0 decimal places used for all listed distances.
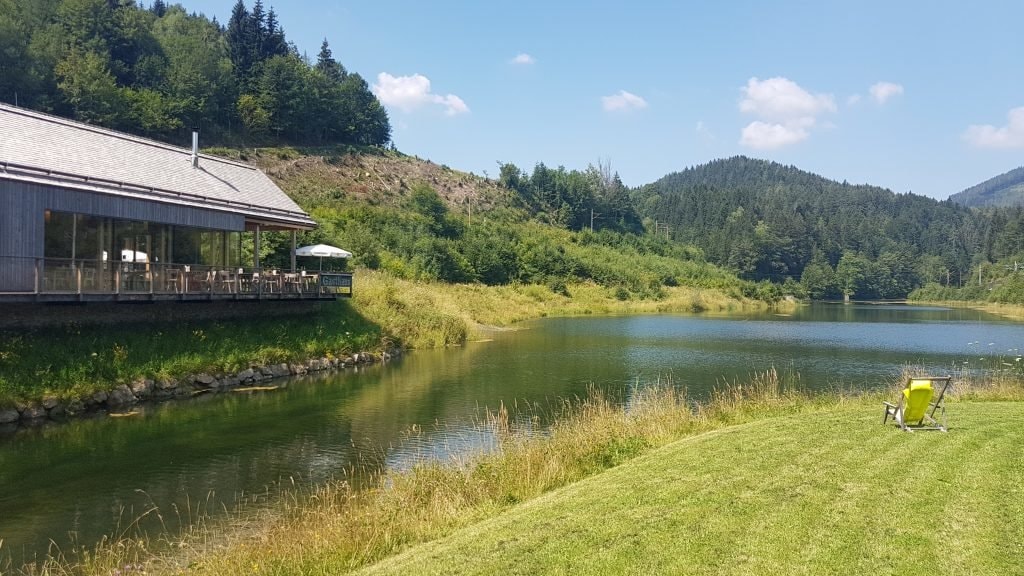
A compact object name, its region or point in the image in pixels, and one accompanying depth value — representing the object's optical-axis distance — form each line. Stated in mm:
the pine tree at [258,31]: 92188
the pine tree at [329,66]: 110094
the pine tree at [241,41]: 88375
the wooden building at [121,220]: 18250
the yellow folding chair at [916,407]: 10289
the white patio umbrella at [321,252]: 29547
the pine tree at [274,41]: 95750
